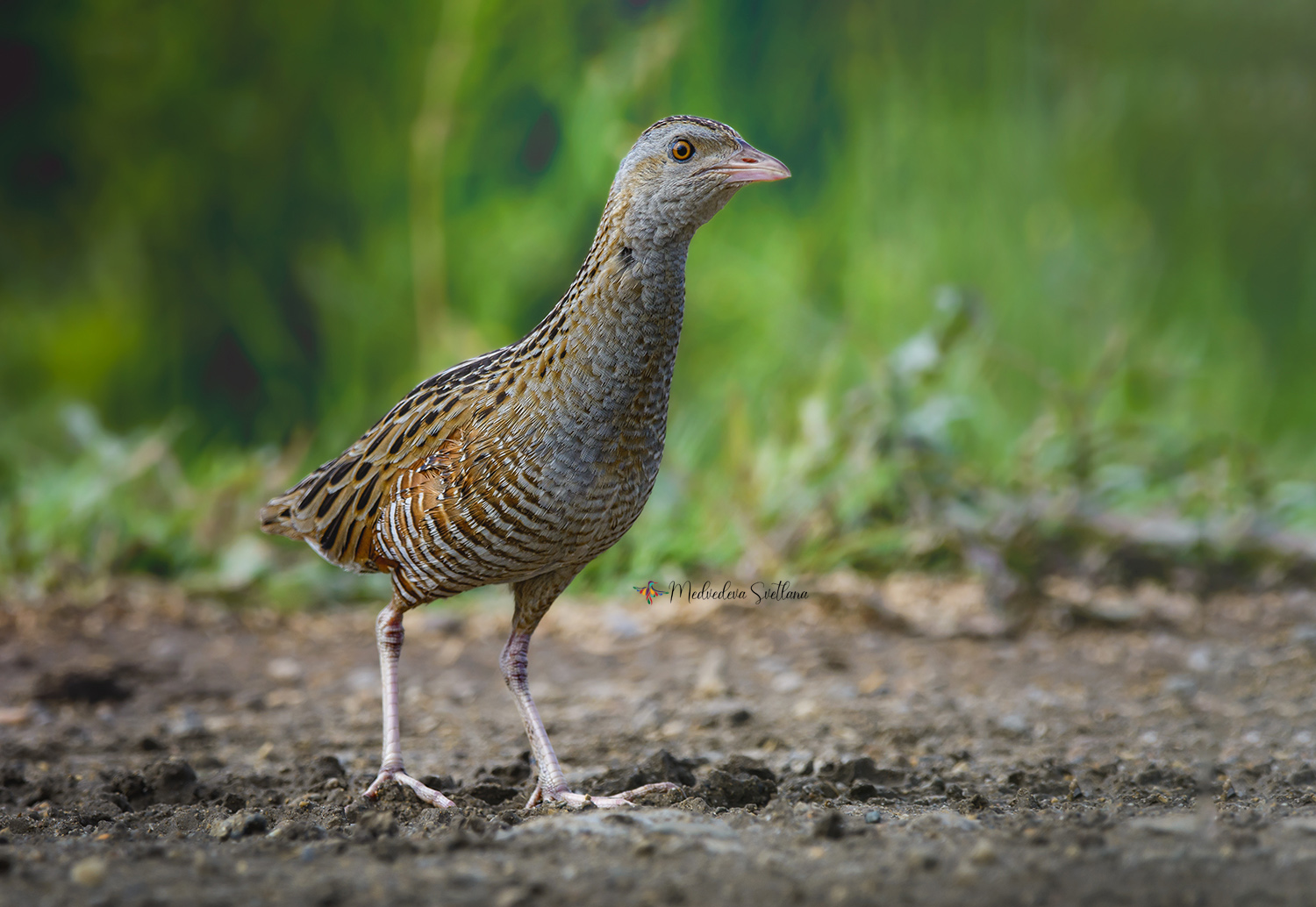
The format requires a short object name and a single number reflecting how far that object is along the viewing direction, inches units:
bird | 251.9
